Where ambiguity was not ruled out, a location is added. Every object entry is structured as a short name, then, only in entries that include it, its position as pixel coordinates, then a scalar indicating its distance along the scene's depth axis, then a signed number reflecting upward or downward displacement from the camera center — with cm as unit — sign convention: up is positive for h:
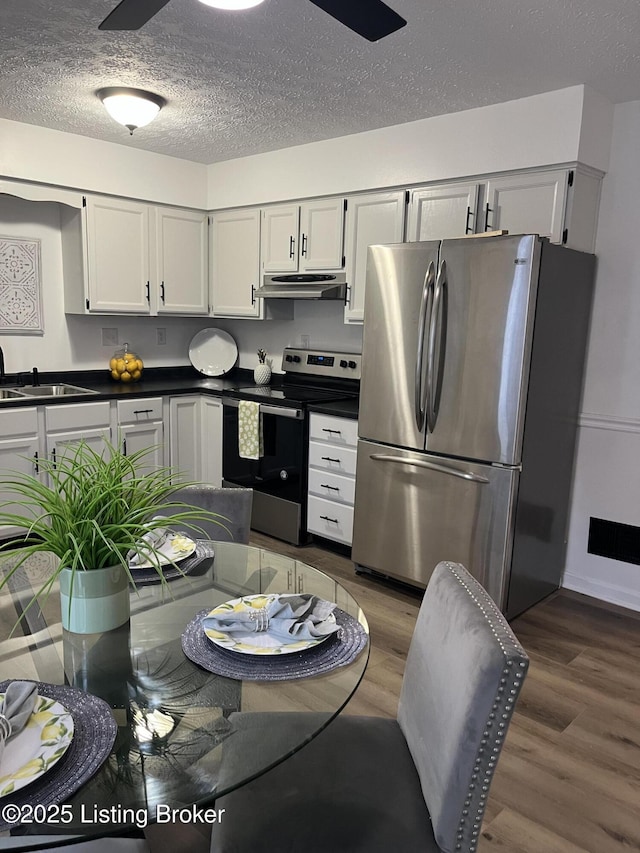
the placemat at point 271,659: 133 -71
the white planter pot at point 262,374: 471 -36
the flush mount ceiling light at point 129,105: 311 +102
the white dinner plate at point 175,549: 183 -67
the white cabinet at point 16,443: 364 -73
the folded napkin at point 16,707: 106 -66
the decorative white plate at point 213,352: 518 -24
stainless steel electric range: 397 -70
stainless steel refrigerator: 286 -35
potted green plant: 135 -44
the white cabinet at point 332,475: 372 -87
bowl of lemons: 462 -34
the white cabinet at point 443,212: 333 +62
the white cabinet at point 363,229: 365 +56
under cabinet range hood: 397 +25
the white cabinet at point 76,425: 384 -65
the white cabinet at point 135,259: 422 +40
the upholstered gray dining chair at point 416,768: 118 -92
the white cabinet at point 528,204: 304 +62
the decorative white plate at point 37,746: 99 -69
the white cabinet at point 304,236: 397 +56
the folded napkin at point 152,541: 183 -64
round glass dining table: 99 -72
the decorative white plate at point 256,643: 138 -69
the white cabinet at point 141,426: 418 -70
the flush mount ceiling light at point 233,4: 190 +93
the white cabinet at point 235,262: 452 +42
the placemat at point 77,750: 97 -70
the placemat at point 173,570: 177 -69
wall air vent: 330 -104
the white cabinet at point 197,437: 451 -81
